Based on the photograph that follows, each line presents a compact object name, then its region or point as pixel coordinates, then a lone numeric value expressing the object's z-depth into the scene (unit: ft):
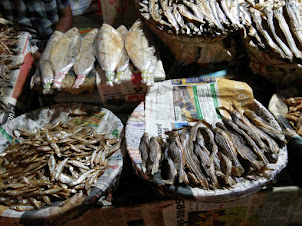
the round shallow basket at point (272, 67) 6.93
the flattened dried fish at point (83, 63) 6.61
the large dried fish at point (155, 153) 5.15
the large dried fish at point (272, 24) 6.73
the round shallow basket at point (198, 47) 6.82
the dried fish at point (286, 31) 6.73
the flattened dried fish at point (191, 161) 4.98
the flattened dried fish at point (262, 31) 6.74
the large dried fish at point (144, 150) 5.36
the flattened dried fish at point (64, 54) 6.56
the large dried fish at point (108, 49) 6.50
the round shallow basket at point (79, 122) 4.98
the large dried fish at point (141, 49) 6.59
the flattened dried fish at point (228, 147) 5.08
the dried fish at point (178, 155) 4.97
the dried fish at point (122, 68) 6.53
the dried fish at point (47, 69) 6.48
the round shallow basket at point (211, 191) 4.89
